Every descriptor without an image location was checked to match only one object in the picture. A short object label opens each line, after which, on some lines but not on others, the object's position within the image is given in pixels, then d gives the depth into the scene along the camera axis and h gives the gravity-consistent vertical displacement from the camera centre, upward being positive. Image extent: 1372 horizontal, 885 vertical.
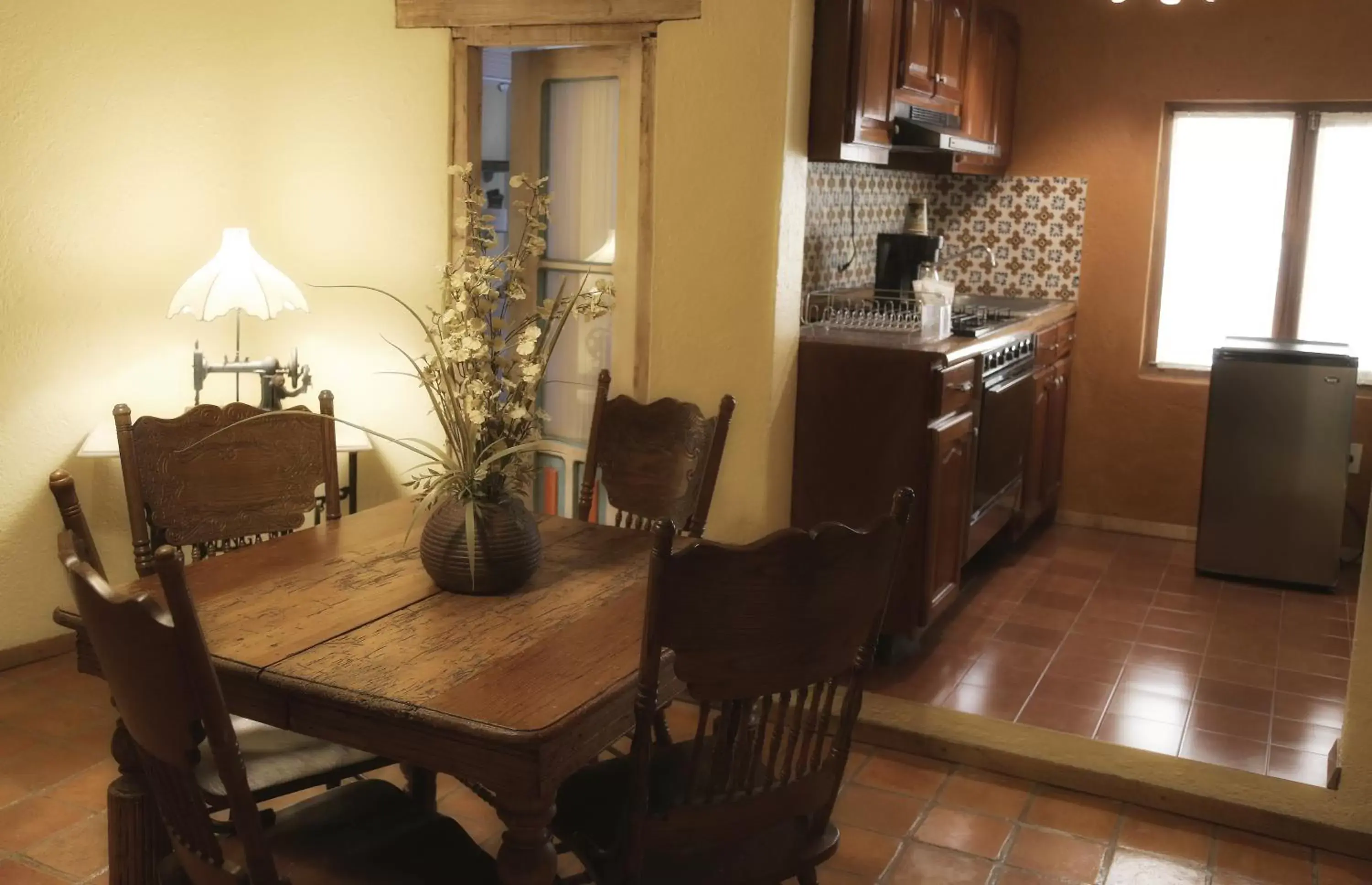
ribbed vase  2.36 -0.57
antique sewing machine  3.93 -0.44
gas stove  4.36 -0.22
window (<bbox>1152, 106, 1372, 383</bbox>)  5.46 +0.17
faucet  4.76 -0.02
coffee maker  5.02 -0.01
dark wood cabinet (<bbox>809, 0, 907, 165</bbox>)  3.77 +0.52
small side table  3.88 -0.66
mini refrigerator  4.96 -0.74
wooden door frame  3.89 +0.34
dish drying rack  4.31 -0.20
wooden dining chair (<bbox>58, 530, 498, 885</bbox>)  1.68 -0.76
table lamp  3.79 -0.19
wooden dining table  1.85 -0.67
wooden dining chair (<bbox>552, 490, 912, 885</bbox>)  1.83 -0.69
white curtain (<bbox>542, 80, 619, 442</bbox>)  4.23 +0.11
